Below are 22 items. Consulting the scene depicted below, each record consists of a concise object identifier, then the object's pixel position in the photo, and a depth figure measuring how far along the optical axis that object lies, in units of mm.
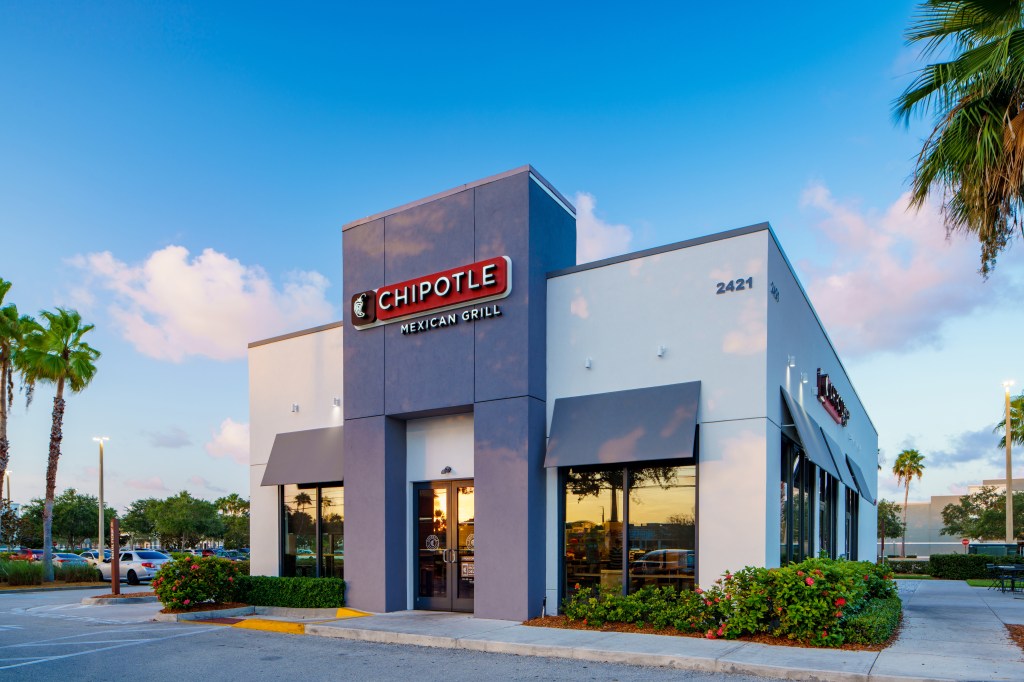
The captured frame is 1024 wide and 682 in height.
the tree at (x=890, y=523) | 65000
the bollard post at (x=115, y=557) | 19453
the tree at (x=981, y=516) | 59281
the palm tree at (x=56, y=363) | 27047
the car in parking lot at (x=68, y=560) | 30141
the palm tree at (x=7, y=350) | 28172
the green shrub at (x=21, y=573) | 26953
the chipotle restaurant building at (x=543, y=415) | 12469
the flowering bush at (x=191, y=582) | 15375
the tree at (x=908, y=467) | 68812
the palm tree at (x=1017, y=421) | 37250
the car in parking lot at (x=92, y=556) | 33991
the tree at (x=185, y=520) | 63656
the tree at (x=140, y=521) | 70875
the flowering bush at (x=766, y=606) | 10055
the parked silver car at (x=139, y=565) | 26942
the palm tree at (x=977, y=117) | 9602
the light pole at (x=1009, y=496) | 29847
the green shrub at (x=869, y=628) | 9961
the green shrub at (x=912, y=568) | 35212
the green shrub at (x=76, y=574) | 28578
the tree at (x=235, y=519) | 70812
